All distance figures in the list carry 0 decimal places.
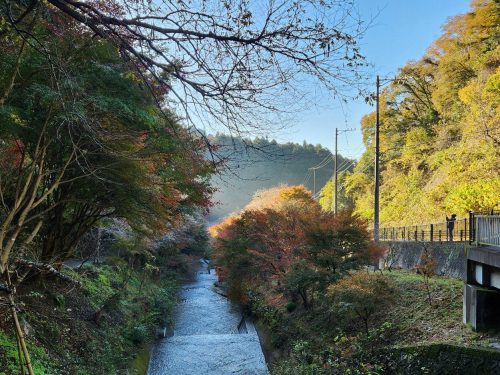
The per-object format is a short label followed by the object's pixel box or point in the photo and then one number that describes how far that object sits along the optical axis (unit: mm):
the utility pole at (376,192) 19483
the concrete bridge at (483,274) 8484
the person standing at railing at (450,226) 17694
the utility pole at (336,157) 32728
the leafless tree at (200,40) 3590
